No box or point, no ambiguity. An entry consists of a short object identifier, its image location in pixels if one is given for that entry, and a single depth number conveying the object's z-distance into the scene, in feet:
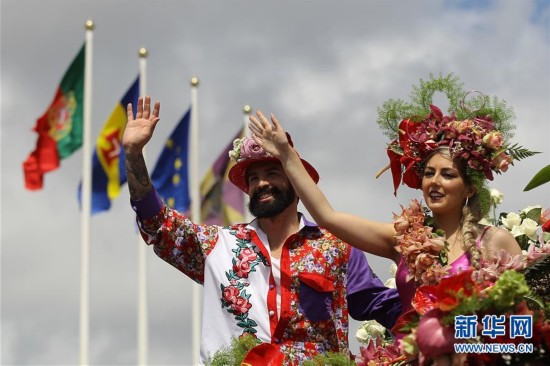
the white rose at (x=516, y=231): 49.20
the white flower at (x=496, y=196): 50.28
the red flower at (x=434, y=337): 35.39
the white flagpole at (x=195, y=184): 151.67
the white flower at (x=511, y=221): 49.99
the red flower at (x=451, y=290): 35.58
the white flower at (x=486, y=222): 50.34
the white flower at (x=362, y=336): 54.56
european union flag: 149.04
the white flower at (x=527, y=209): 50.42
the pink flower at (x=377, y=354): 40.40
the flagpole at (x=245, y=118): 142.84
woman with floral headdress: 41.60
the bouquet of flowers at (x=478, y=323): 35.34
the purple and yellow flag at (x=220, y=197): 150.60
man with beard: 48.14
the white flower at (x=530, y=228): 48.87
